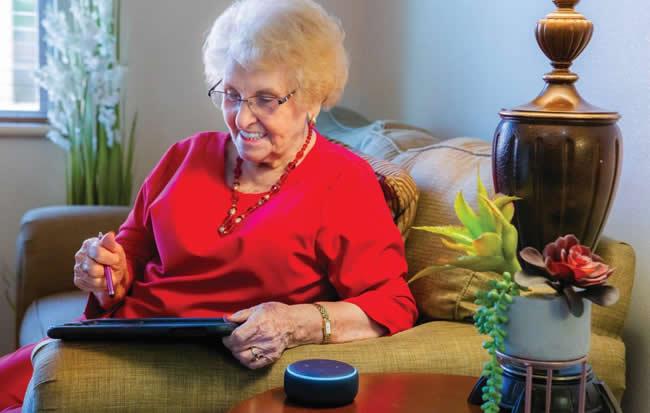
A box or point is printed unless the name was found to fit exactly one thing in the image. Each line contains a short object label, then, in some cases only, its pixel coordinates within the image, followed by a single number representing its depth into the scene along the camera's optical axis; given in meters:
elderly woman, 2.32
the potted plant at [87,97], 3.69
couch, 2.06
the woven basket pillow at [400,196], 2.45
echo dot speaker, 1.95
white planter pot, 1.85
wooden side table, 1.96
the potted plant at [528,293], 1.84
